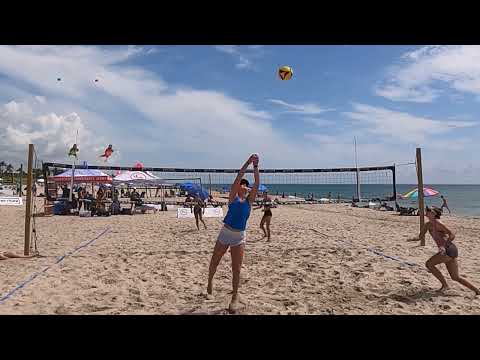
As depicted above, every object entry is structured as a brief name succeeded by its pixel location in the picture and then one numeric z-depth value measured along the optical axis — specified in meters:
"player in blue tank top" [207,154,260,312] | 3.46
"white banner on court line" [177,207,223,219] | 13.68
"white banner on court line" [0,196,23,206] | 19.70
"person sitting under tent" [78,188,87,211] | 15.59
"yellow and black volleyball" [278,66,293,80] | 5.97
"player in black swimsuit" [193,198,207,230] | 9.82
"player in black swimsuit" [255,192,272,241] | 8.23
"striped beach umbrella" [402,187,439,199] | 13.96
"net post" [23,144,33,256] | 5.68
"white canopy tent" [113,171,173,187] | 16.58
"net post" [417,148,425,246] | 7.66
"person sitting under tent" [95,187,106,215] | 14.72
